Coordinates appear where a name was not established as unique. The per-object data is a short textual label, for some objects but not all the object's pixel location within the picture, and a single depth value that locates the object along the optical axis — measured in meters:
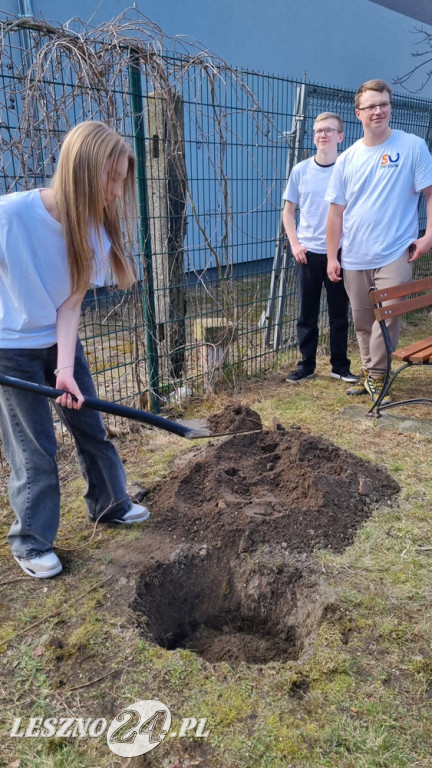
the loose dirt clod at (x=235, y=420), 3.77
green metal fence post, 3.75
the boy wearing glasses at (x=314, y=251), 4.61
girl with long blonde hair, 2.10
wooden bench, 3.88
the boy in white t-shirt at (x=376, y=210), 3.99
